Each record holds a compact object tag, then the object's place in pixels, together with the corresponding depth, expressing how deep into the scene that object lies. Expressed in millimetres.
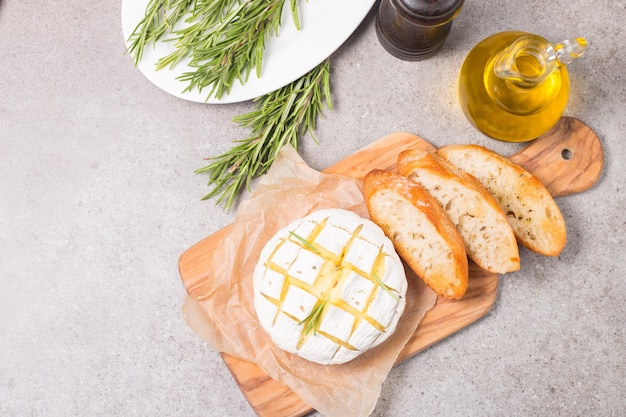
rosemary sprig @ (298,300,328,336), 700
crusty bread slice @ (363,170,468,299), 711
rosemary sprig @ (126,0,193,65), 761
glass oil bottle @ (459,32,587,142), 692
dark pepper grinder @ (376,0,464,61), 696
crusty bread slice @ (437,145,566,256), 736
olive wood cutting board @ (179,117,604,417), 750
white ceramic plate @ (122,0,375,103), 767
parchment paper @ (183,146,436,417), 745
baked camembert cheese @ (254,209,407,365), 702
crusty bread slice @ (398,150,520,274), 723
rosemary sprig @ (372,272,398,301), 698
